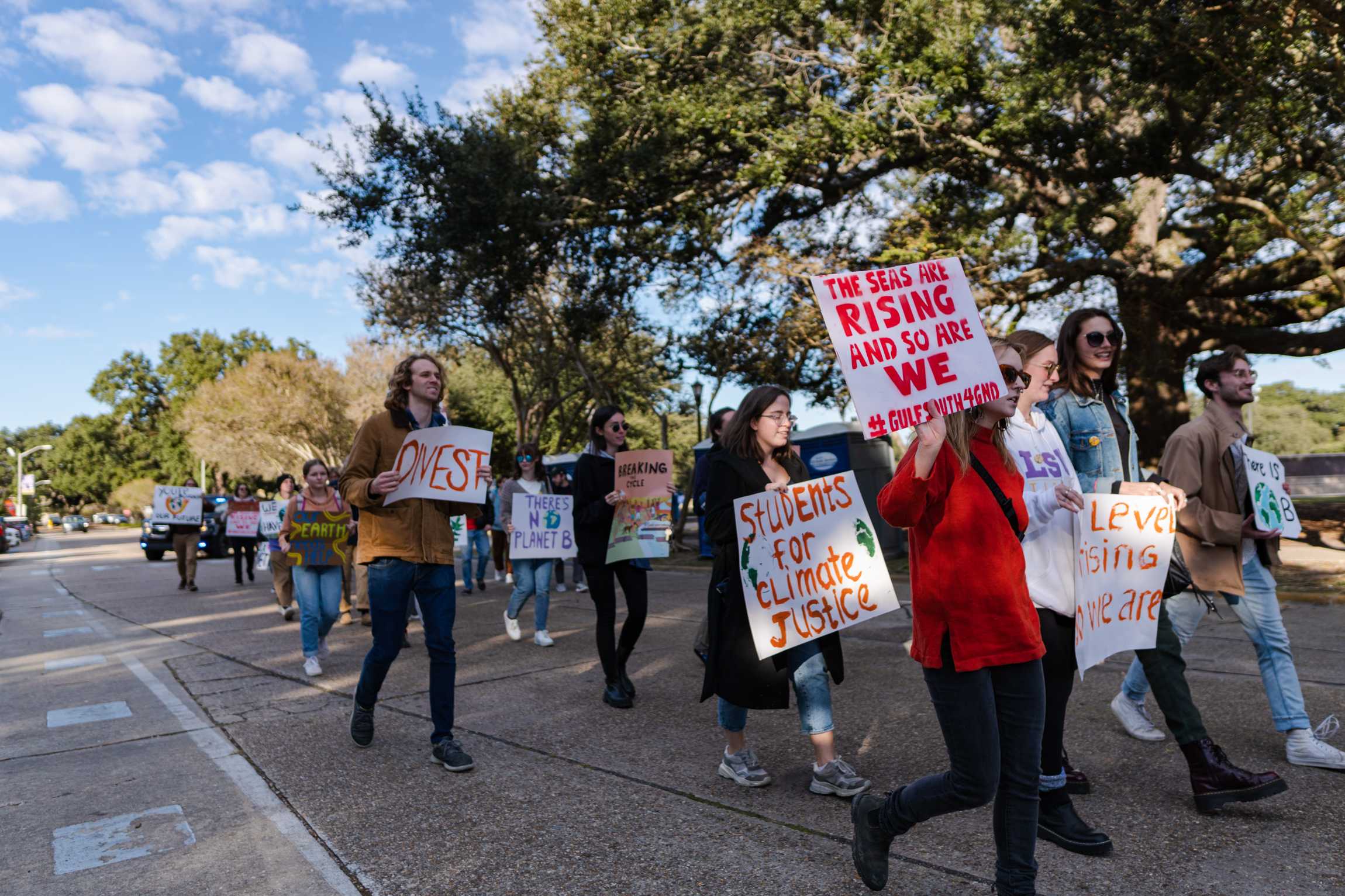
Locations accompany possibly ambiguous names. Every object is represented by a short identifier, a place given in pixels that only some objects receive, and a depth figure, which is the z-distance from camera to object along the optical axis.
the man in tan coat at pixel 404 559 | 4.69
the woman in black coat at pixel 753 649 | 4.05
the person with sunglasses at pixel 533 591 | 8.59
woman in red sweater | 2.74
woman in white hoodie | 3.47
